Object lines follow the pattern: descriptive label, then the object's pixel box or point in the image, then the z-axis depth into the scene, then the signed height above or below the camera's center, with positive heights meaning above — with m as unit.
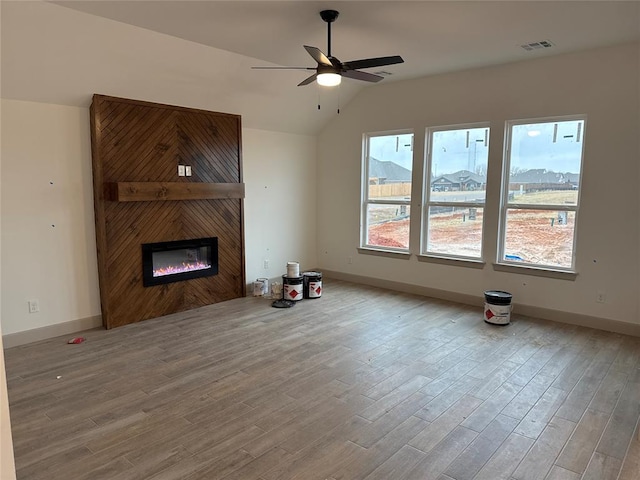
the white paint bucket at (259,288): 5.99 -1.30
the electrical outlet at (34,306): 4.25 -1.14
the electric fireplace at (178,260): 4.95 -0.82
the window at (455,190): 5.46 +0.12
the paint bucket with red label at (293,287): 5.73 -1.23
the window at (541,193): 4.77 +0.08
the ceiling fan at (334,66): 3.46 +1.11
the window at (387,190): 6.17 +0.12
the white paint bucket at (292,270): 5.79 -1.01
